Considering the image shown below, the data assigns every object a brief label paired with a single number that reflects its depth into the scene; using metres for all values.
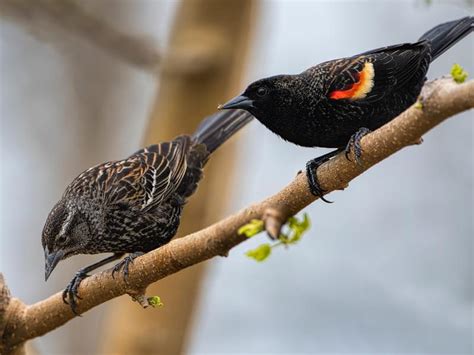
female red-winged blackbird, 9.32
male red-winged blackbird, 8.23
